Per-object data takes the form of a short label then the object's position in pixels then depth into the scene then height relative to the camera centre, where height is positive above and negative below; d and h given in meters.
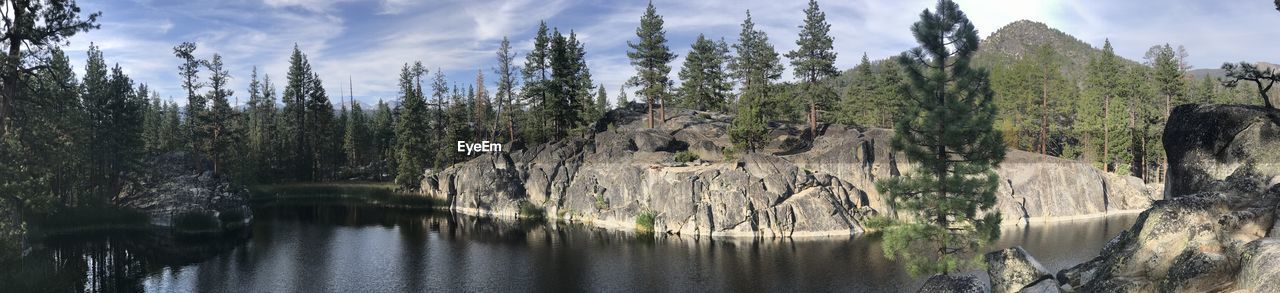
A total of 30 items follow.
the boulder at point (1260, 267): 14.13 -3.26
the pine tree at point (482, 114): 84.76 +7.49
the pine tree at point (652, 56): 69.25 +11.33
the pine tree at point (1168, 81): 72.50 +6.11
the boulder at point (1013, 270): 23.33 -5.00
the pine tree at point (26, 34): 24.59 +6.20
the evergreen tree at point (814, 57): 63.72 +9.66
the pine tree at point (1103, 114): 68.25 +2.52
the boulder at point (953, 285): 23.42 -5.49
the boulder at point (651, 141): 63.84 +1.67
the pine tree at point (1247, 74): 21.32 +1.96
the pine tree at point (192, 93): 66.94 +9.41
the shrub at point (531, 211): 66.00 -5.29
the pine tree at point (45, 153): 33.41 +2.12
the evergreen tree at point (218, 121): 69.12 +6.26
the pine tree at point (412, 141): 79.69 +3.55
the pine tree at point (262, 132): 89.36 +7.01
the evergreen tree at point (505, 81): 75.47 +10.22
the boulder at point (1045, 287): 21.05 -5.09
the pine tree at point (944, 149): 27.00 -0.28
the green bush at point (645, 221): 54.91 -5.71
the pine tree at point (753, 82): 58.97 +8.59
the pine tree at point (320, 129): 92.25 +6.36
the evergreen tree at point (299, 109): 91.94 +9.54
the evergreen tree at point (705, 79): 77.50 +9.83
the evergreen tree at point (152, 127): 90.44 +8.55
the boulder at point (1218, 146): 21.70 -0.58
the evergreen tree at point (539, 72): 75.19 +11.25
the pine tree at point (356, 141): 100.88 +4.85
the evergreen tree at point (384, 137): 102.51 +5.38
